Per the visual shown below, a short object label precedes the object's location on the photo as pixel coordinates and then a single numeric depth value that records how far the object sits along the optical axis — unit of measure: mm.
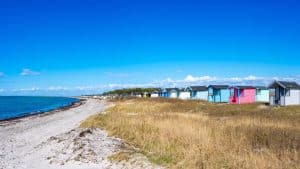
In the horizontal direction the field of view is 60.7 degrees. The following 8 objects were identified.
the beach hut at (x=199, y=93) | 51743
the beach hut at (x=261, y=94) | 45023
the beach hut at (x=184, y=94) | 54570
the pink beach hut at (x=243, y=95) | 44480
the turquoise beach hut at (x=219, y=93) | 47117
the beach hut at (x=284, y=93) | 31004
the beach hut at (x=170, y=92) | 61140
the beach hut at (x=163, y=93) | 68446
